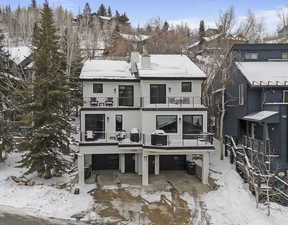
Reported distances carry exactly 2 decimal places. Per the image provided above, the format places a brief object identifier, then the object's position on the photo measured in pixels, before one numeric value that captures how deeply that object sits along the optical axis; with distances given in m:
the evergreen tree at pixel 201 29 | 57.59
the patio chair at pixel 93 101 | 20.44
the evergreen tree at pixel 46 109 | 17.77
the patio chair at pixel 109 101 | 20.45
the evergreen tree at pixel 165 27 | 49.14
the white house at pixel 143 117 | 18.44
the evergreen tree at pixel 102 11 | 117.29
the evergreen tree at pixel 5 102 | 20.20
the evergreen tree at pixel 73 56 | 28.91
